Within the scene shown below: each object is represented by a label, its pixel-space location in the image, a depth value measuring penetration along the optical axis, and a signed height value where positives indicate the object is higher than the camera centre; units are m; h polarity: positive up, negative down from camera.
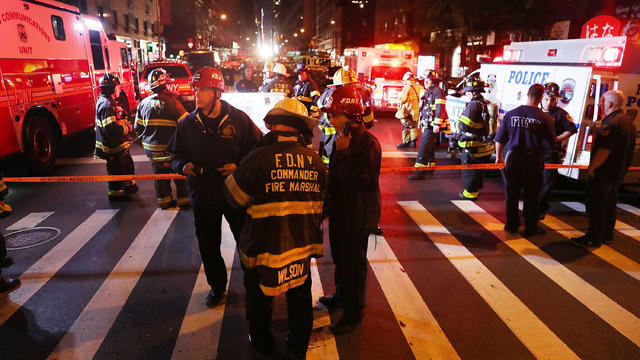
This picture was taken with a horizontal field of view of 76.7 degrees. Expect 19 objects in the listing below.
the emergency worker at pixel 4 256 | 4.35 -1.97
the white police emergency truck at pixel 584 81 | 6.85 -0.18
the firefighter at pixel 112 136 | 6.79 -1.10
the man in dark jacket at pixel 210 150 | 3.82 -0.75
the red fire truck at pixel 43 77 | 7.76 -0.16
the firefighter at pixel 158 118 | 5.99 -0.69
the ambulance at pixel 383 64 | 17.50 +0.28
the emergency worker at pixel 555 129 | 6.21 -0.90
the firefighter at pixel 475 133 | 6.83 -1.04
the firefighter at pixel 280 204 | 2.75 -0.91
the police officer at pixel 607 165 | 5.07 -1.19
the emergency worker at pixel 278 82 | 10.34 -0.29
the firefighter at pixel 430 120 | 8.22 -0.99
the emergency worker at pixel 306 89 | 9.88 -0.45
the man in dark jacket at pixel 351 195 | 3.44 -1.07
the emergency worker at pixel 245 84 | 12.07 -0.40
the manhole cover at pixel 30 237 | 5.49 -2.29
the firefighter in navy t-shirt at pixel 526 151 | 5.34 -1.06
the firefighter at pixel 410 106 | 9.84 -0.84
